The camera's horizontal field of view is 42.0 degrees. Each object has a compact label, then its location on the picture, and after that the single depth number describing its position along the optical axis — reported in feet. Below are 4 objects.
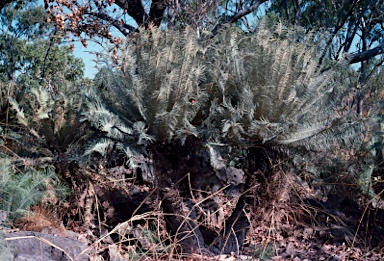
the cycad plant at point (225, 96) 14.93
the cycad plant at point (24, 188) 14.58
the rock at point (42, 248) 10.84
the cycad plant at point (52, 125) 18.19
